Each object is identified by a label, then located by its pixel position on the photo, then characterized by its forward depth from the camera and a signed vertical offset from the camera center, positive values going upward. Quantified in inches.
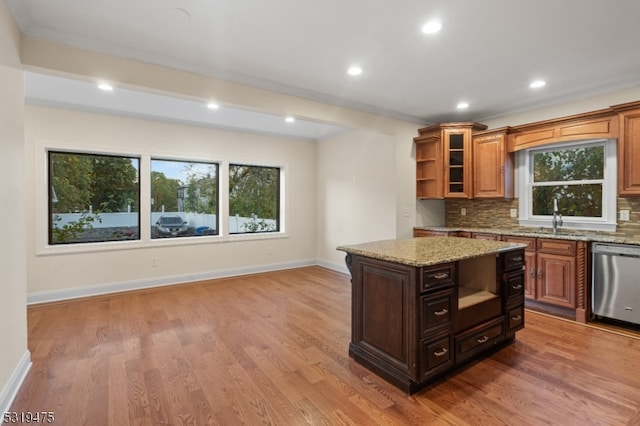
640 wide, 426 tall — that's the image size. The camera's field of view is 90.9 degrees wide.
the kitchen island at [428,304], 84.0 -28.6
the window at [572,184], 147.0 +12.7
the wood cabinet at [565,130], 139.4 +38.5
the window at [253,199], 229.6 +8.6
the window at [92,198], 172.4 +7.4
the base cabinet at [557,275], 134.3 -29.3
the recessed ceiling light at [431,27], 96.0 +56.9
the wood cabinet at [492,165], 173.0 +24.9
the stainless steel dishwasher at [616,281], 122.9 -29.1
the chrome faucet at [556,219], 158.1 -4.9
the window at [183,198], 200.5 +7.8
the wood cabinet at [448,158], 184.7 +30.9
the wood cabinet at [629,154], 129.3 +23.1
